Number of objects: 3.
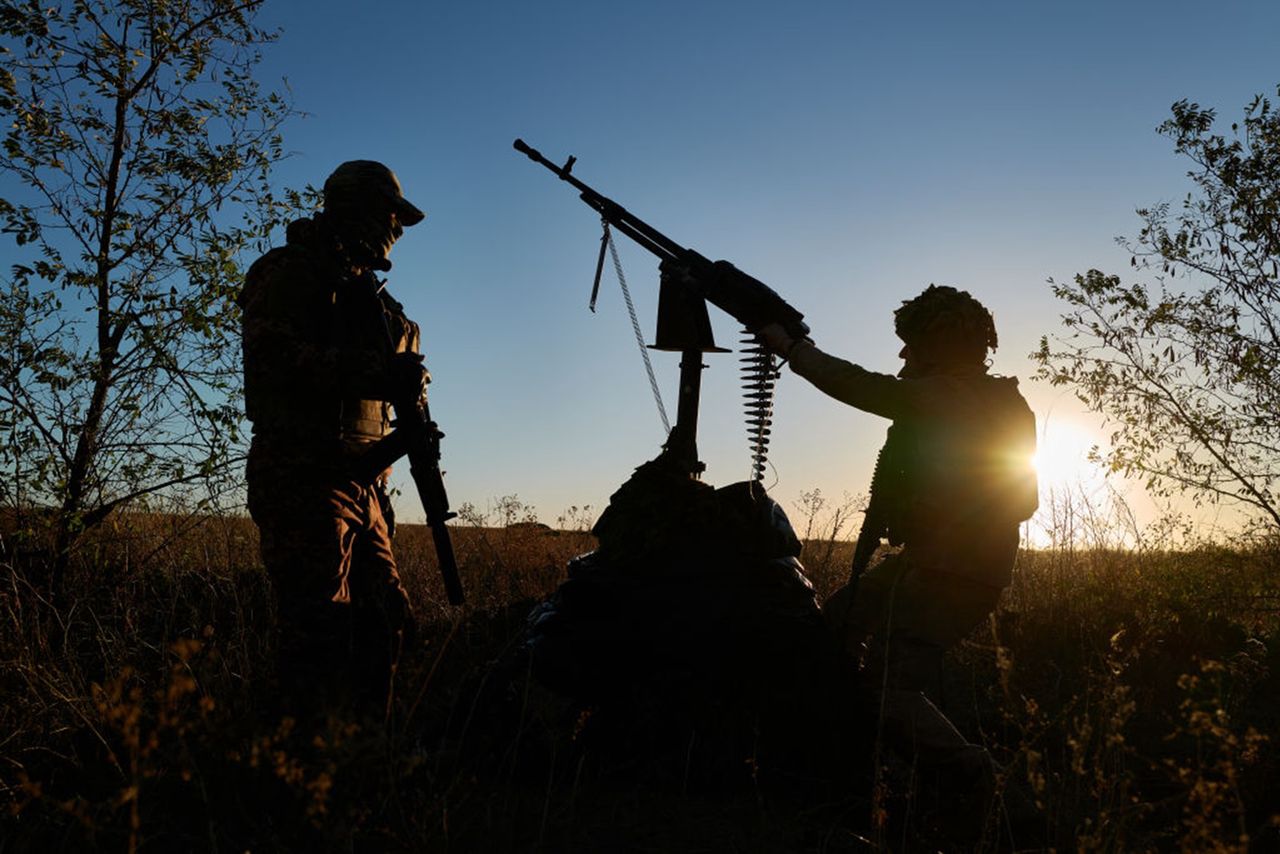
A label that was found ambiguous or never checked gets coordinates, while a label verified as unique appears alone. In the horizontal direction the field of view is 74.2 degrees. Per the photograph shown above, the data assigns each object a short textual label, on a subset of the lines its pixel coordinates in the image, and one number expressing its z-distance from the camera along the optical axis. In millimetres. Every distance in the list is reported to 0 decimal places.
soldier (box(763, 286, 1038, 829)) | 3852
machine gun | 5355
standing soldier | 3824
